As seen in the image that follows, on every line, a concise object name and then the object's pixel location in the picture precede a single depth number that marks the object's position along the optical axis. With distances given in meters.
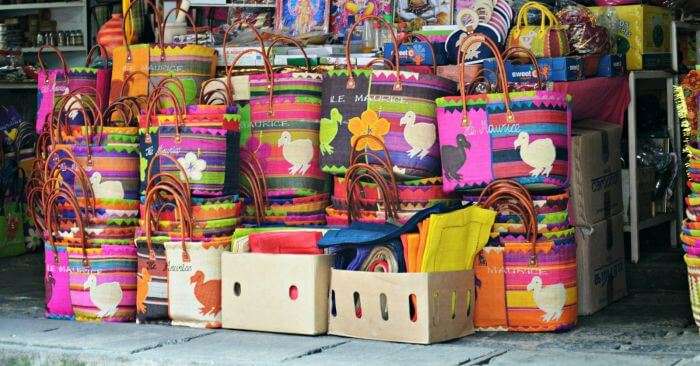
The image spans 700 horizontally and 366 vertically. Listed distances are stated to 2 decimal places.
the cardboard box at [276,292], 5.54
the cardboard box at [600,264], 6.03
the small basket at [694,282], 5.27
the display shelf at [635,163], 7.49
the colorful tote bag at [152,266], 5.91
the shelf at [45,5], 10.99
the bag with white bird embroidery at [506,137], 5.52
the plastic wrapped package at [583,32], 6.75
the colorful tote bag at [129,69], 6.55
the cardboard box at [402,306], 5.23
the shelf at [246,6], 7.94
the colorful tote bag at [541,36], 6.44
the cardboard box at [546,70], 6.23
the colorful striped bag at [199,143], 5.91
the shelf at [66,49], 10.89
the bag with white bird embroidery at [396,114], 5.84
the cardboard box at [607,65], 6.95
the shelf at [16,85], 10.15
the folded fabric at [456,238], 5.30
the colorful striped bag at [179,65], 6.49
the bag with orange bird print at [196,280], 5.85
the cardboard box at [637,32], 7.49
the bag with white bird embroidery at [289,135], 6.26
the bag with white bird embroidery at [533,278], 5.54
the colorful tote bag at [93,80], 6.85
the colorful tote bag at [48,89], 6.84
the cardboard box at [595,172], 6.02
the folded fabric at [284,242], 5.75
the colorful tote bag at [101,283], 6.13
